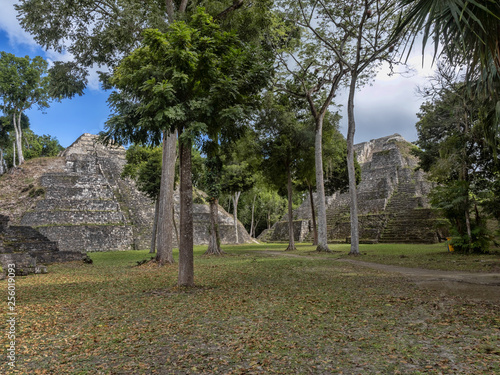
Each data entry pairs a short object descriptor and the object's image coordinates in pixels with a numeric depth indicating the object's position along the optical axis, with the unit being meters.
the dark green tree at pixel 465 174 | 13.23
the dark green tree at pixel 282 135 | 19.36
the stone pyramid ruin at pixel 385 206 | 25.20
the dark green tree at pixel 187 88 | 5.95
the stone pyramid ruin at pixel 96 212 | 24.50
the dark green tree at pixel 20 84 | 31.67
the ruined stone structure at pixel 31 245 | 13.59
